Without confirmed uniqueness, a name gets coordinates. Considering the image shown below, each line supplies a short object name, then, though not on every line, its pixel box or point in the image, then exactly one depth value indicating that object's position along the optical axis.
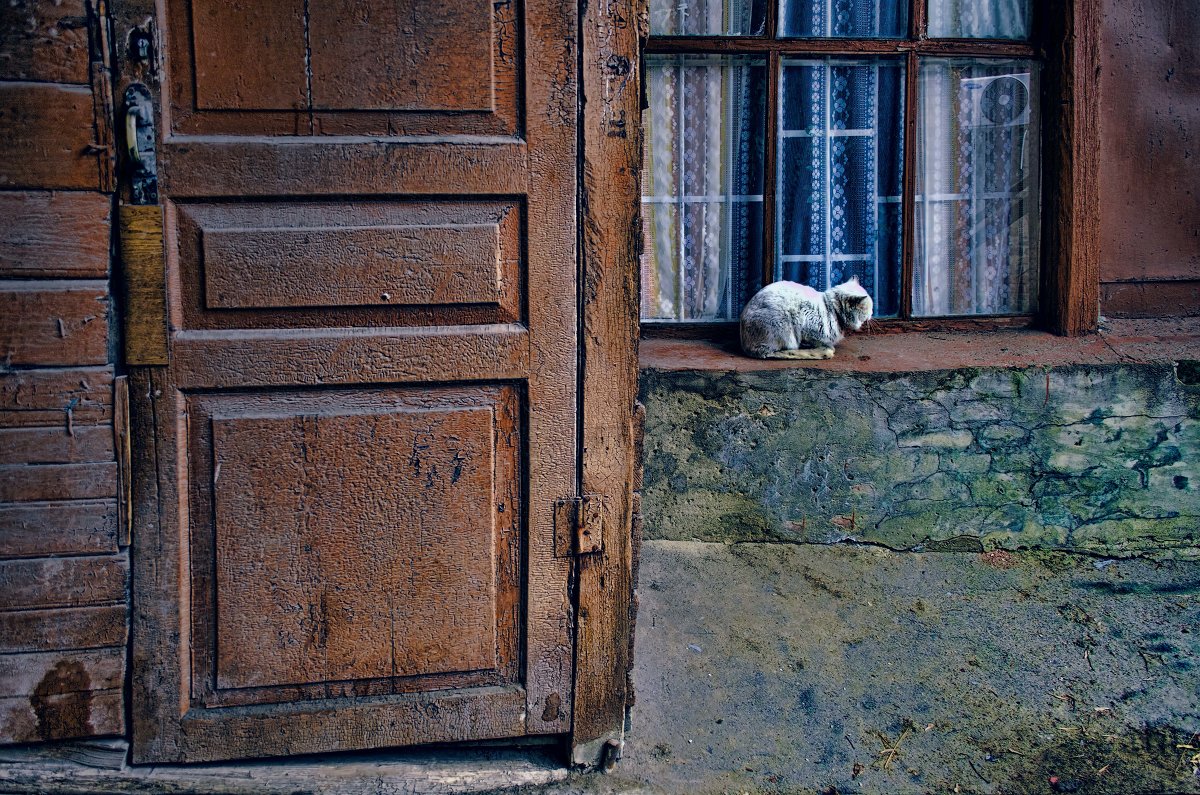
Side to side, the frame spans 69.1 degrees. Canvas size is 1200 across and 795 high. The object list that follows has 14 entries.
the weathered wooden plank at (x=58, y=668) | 2.04
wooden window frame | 3.69
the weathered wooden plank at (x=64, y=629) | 2.03
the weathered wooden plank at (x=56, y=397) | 1.98
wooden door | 2.01
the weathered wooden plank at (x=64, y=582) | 2.02
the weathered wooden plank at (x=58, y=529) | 2.01
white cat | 3.60
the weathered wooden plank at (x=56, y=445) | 2.00
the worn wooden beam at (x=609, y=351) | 2.10
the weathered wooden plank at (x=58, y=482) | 2.00
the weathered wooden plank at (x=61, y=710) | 2.06
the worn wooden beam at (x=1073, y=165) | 3.67
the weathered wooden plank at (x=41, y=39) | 1.90
